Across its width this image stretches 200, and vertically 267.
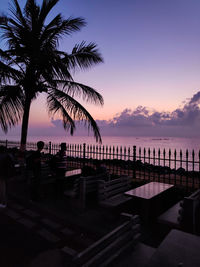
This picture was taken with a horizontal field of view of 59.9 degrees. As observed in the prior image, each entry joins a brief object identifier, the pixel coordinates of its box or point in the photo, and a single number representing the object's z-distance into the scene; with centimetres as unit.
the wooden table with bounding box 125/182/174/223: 397
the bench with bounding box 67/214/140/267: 144
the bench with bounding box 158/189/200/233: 278
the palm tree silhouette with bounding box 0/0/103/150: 688
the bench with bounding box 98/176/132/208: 413
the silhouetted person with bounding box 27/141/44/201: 530
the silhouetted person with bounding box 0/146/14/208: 498
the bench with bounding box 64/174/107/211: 452
